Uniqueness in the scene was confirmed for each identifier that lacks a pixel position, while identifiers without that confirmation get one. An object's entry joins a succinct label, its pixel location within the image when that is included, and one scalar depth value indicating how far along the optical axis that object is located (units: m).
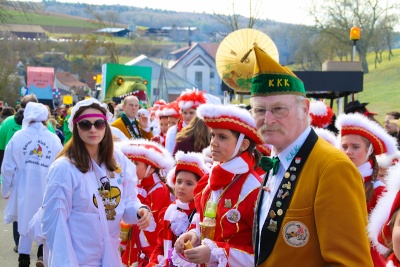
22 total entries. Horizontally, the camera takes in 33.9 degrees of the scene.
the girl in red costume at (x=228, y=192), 4.33
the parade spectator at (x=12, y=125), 10.70
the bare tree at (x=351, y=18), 52.62
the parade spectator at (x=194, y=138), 7.74
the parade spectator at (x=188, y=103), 9.02
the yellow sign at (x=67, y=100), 38.96
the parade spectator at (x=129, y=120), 10.35
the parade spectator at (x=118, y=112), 11.68
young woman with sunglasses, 4.96
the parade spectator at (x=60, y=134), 16.41
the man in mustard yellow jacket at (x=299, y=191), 2.92
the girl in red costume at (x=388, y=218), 2.99
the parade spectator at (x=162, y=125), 11.35
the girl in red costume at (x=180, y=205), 5.63
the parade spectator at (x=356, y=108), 8.93
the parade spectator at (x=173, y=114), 10.64
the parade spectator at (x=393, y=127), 10.64
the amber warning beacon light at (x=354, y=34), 15.39
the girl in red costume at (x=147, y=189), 6.42
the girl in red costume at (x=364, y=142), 5.52
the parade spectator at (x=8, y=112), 16.06
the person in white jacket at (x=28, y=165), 9.10
